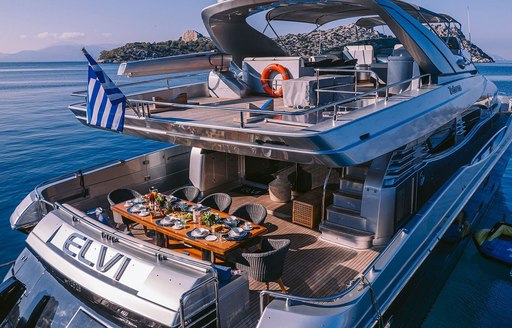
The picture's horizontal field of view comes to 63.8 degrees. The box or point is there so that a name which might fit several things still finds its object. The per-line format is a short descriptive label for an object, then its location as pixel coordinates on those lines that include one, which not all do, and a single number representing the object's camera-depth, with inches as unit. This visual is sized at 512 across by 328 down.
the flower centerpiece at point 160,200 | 258.0
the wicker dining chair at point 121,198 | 272.1
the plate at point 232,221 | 235.0
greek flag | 211.6
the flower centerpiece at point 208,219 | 231.8
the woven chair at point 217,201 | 279.3
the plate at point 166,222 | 236.5
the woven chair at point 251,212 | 258.1
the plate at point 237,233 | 219.2
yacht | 171.2
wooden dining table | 212.1
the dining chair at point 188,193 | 300.5
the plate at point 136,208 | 255.6
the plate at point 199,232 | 222.1
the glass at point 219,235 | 217.2
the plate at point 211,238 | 217.8
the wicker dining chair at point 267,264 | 188.1
